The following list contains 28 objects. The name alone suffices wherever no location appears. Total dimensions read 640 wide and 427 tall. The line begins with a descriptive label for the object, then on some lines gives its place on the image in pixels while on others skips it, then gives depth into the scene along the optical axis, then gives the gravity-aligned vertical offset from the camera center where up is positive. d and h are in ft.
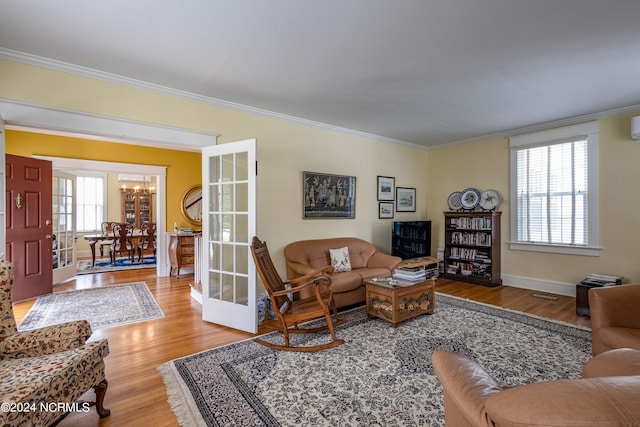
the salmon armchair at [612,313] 7.18 -2.49
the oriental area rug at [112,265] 21.12 -4.11
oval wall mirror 21.48 +0.58
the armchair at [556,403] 2.19 -1.52
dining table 22.50 -1.98
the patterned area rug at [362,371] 6.17 -4.13
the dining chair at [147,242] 24.59 -2.53
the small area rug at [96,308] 11.34 -4.12
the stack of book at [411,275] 11.27 -2.37
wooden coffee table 10.58 -3.22
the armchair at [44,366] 4.53 -2.74
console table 19.04 -2.46
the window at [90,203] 28.02 +0.91
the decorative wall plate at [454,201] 18.84 +0.80
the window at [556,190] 14.05 +1.19
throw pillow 13.80 -2.20
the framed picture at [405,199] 19.22 +0.94
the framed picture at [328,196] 14.80 +0.92
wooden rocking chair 9.02 -3.02
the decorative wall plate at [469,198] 17.67 +0.92
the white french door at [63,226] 16.71 -0.78
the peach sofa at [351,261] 12.32 -2.36
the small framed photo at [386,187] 18.11 +1.63
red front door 13.70 -0.60
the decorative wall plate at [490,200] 17.16 +0.80
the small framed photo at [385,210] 18.20 +0.20
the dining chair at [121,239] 23.22 -2.05
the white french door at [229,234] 10.50 -0.79
